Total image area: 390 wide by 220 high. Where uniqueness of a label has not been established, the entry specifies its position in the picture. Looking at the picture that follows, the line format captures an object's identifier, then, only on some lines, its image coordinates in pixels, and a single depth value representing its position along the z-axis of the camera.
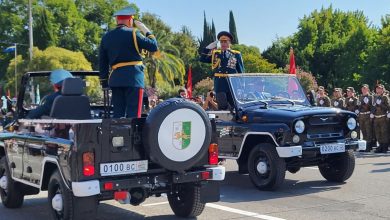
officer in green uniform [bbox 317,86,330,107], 17.38
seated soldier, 7.31
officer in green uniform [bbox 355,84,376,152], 16.33
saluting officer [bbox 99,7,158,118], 7.14
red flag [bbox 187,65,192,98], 17.29
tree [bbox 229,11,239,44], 90.60
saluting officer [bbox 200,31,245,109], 11.27
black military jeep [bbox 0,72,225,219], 6.01
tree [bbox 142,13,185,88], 57.38
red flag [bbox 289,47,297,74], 16.43
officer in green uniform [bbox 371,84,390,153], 15.64
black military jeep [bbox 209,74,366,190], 9.01
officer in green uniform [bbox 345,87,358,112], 17.11
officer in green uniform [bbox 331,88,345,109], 17.56
